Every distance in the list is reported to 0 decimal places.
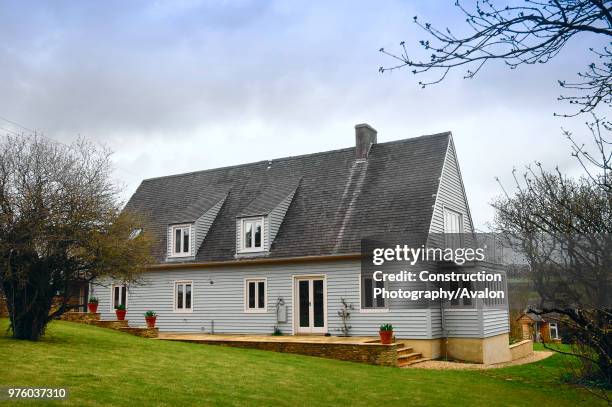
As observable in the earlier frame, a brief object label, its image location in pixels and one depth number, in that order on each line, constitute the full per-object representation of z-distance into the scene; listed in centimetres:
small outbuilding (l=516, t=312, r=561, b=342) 3616
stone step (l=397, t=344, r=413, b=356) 1825
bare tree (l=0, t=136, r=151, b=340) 1444
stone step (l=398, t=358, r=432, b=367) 1756
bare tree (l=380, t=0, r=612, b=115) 475
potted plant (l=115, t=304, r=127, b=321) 2423
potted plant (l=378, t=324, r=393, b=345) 1792
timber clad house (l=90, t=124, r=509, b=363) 2011
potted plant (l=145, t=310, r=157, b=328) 2281
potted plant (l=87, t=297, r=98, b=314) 2577
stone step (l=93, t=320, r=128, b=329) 2298
